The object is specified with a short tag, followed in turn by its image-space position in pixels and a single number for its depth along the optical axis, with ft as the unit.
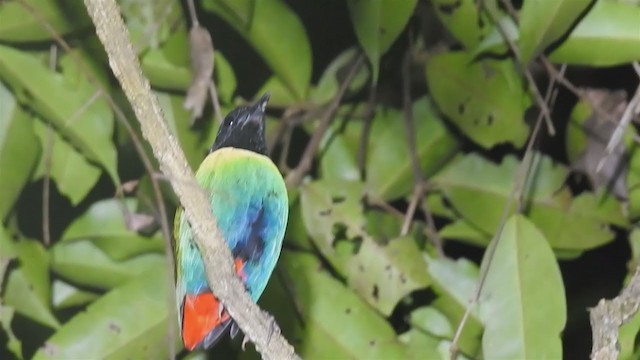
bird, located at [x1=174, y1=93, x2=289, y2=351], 13.94
